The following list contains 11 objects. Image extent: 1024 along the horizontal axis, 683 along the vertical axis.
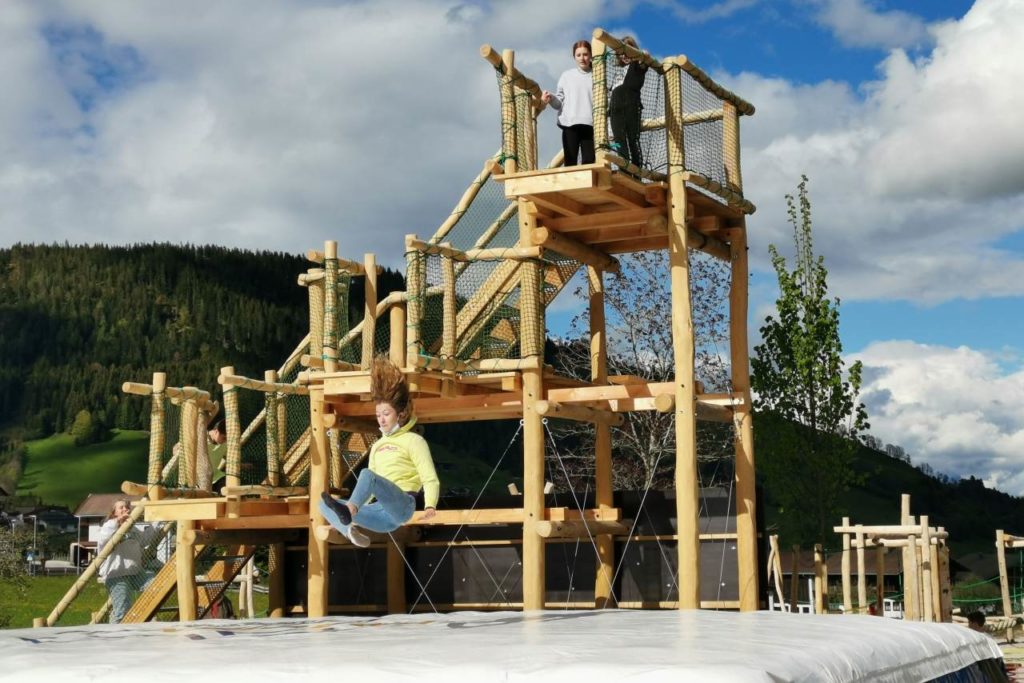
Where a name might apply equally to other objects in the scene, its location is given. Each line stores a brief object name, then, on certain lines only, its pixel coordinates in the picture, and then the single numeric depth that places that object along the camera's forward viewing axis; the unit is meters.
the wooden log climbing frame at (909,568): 20.81
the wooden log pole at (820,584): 20.95
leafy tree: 26.45
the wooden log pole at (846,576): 24.16
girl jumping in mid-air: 10.68
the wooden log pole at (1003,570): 30.02
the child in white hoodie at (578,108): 16.66
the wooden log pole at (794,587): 21.50
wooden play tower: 16.11
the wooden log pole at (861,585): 24.36
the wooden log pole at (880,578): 23.12
